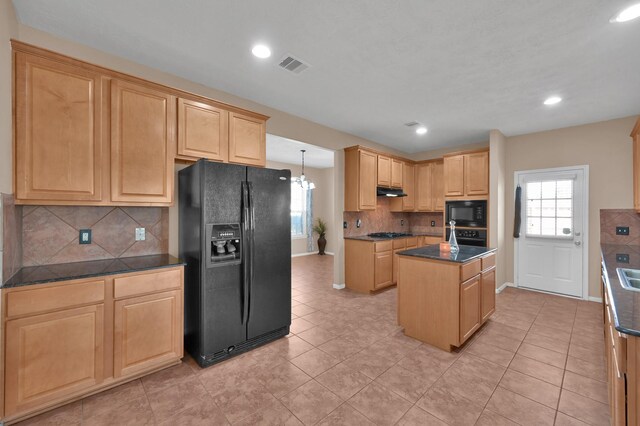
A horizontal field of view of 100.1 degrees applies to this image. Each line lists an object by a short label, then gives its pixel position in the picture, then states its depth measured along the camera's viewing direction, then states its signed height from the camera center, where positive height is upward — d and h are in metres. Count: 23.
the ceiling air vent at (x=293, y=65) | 2.48 +1.42
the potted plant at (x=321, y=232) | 8.42 -0.63
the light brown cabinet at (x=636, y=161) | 3.09 +0.62
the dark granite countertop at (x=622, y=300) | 1.12 -0.46
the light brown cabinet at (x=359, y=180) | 4.60 +0.58
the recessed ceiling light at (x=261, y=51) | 2.29 +1.42
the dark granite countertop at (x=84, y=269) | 1.77 -0.44
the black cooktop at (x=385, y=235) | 5.12 -0.44
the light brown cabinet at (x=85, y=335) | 1.69 -0.89
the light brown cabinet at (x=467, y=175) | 4.65 +0.68
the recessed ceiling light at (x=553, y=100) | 3.25 +1.39
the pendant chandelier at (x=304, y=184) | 6.64 +0.72
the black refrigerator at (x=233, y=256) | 2.35 -0.42
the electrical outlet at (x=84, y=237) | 2.29 -0.22
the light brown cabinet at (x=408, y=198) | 5.77 +0.32
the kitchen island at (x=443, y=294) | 2.59 -0.85
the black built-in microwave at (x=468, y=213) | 4.68 -0.01
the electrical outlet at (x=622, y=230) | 3.76 -0.24
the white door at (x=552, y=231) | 4.19 -0.31
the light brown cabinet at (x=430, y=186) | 5.58 +0.55
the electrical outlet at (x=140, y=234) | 2.58 -0.21
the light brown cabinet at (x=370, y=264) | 4.43 -0.89
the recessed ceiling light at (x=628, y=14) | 1.81 +1.39
